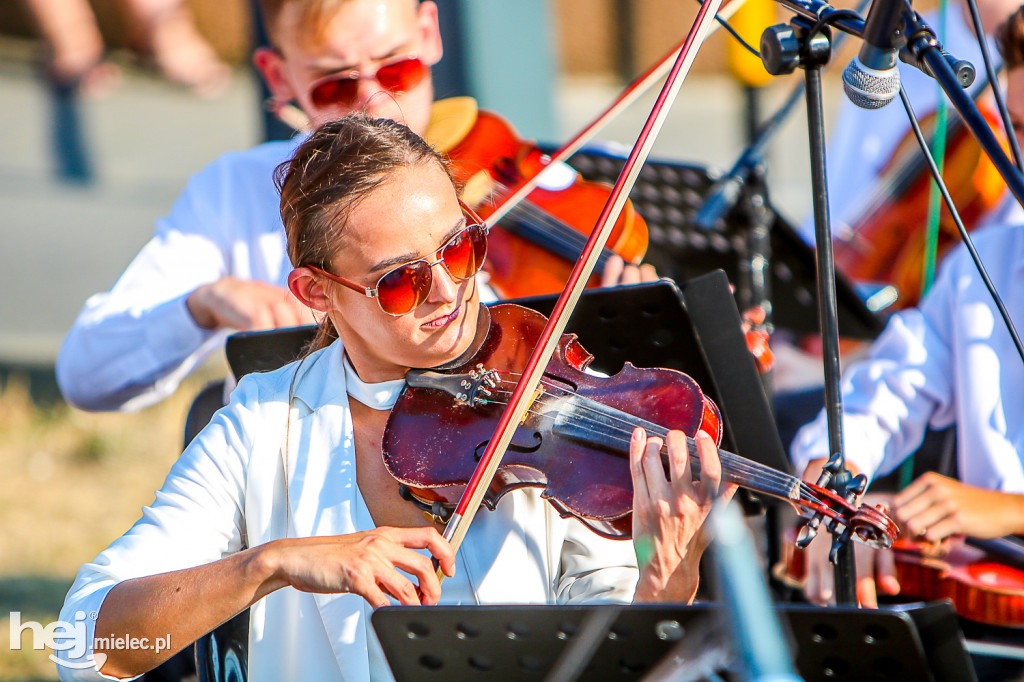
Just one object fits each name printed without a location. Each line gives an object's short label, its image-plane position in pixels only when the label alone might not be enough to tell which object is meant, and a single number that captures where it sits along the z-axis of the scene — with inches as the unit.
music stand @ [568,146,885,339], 269.5
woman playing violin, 240.3
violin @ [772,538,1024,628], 251.9
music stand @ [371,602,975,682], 232.0
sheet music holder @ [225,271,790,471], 245.8
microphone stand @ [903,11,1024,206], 236.2
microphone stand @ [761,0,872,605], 240.8
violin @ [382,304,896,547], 241.1
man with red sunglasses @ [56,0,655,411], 262.9
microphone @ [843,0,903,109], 238.4
